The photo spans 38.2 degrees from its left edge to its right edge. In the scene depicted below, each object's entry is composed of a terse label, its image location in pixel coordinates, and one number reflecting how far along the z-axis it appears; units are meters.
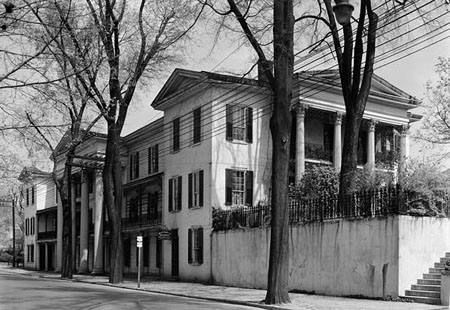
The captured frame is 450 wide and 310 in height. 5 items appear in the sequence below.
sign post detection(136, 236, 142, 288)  27.24
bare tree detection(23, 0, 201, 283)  27.79
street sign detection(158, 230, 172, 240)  33.50
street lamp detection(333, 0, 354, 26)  14.54
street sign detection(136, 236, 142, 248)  27.24
